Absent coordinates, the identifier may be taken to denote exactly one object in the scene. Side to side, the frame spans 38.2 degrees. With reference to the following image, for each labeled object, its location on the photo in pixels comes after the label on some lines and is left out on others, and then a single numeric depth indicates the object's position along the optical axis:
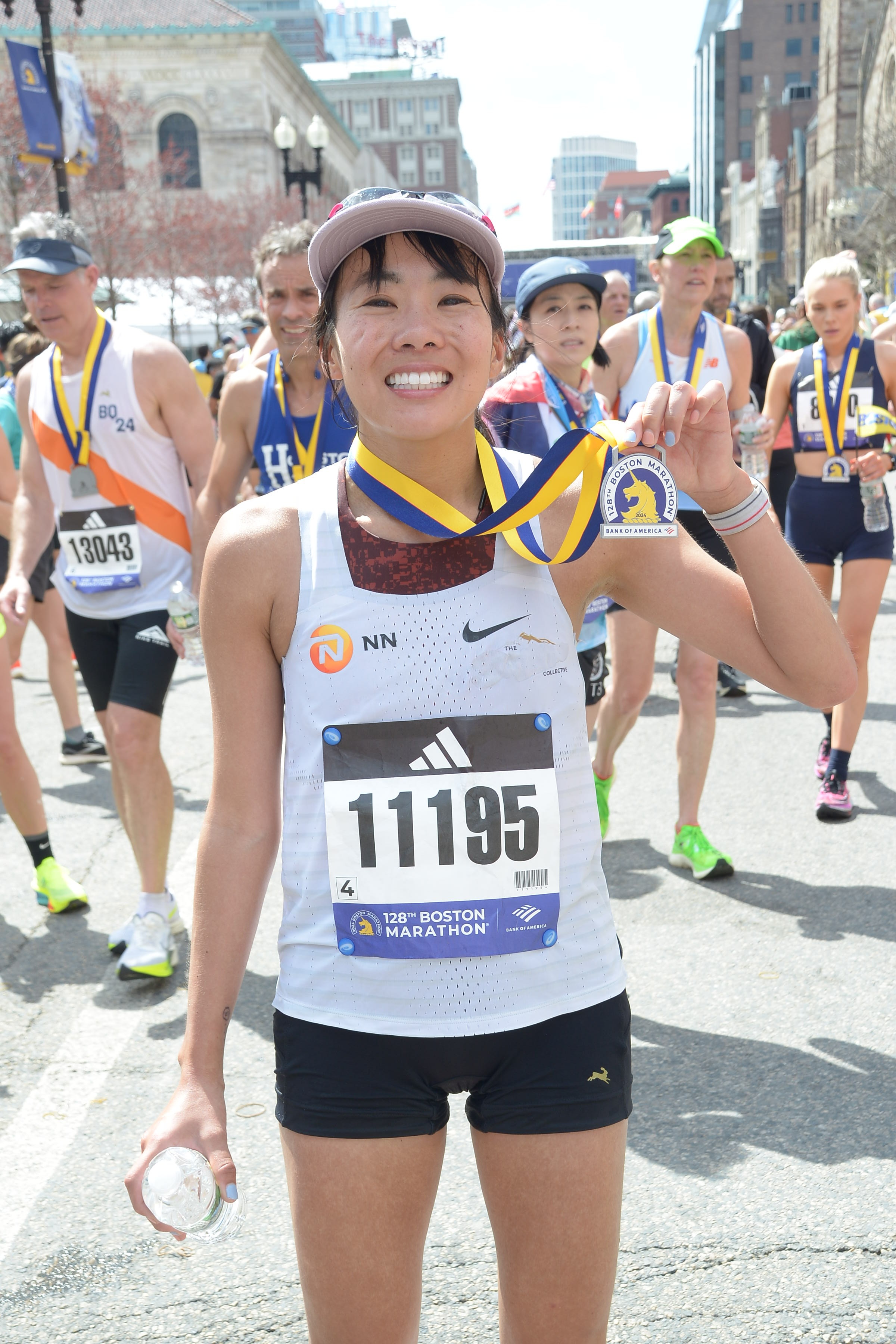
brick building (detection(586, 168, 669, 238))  154.75
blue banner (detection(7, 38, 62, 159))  13.38
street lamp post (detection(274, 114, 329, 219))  22.20
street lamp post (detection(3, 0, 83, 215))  13.37
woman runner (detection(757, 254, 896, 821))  5.80
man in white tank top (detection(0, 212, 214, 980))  4.43
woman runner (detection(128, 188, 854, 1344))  1.70
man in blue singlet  4.61
